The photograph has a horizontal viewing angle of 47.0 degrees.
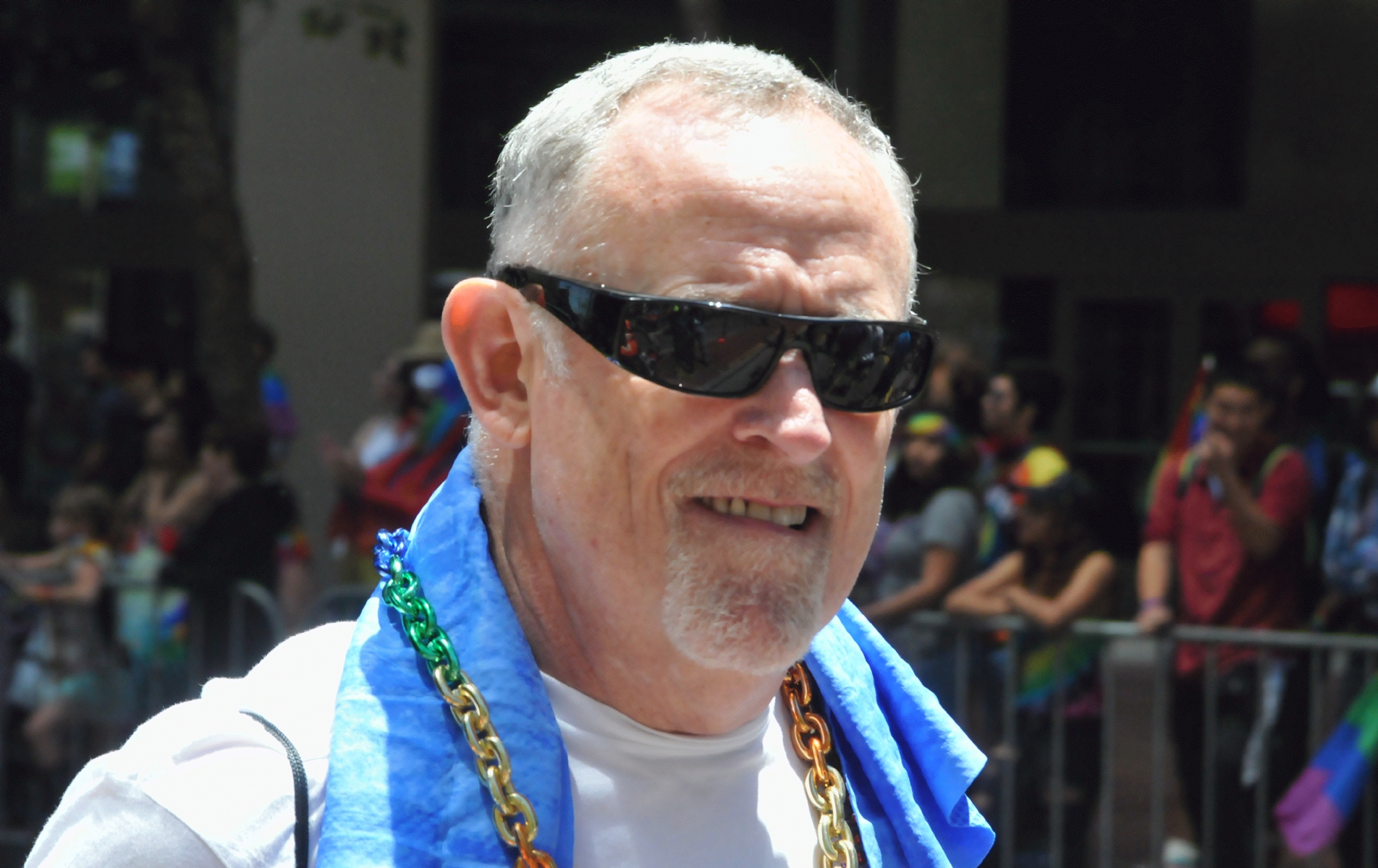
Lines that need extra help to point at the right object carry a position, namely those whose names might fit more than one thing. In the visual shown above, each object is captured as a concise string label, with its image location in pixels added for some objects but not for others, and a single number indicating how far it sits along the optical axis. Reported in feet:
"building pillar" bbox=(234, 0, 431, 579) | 33.24
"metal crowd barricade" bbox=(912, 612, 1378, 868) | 17.07
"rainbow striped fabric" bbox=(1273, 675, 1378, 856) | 16.25
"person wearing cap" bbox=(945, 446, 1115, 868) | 17.53
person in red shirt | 17.11
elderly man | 4.98
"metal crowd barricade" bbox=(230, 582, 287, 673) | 19.54
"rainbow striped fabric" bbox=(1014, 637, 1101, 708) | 17.48
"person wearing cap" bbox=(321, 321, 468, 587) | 21.01
